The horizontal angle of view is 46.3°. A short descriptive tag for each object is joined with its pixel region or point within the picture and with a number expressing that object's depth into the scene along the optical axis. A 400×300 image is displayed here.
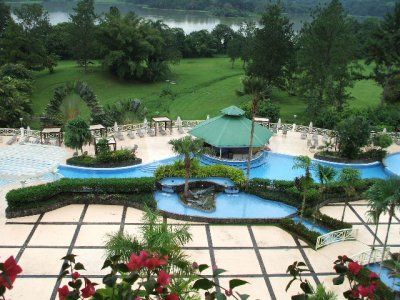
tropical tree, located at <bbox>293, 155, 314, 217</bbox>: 18.69
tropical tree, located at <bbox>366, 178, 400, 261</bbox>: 14.25
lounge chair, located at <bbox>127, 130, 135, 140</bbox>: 28.17
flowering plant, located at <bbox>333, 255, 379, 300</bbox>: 4.80
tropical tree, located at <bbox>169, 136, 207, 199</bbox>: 20.42
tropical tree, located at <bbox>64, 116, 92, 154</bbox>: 23.78
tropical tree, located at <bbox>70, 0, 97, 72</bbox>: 49.16
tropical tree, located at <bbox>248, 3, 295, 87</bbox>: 40.28
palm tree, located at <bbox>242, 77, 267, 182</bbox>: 20.58
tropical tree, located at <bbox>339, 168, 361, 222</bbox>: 19.50
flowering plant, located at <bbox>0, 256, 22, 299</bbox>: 4.07
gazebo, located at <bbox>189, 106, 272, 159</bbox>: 25.09
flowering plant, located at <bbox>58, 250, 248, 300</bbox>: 4.46
